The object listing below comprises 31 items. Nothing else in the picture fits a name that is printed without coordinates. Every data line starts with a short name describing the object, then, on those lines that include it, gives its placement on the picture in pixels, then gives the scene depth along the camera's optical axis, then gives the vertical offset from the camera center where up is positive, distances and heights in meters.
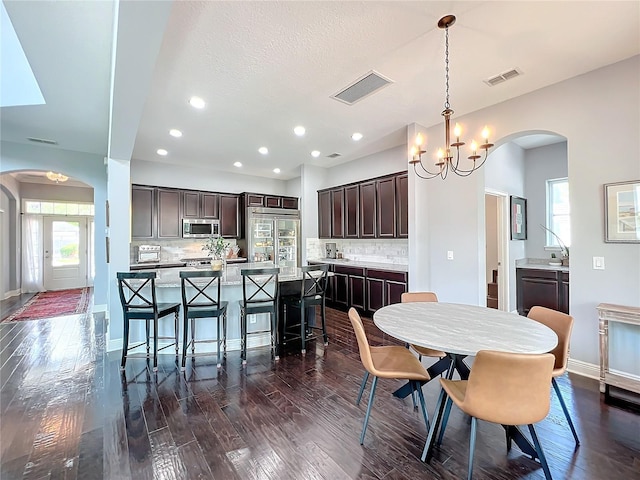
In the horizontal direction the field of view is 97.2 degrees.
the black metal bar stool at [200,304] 3.00 -0.71
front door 7.61 -0.26
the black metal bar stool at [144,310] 2.94 -0.74
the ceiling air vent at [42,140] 4.61 +1.72
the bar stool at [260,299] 3.14 -0.70
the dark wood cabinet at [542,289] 4.22 -0.82
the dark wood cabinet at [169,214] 5.86 +0.60
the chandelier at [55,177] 5.91 +1.43
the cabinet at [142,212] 5.58 +0.62
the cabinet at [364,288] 4.58 -0.86
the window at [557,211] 4.93 +0.46
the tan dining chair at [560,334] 1.90 -0.71
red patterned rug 5.12 -1.29
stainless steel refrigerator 6.44 +0.12
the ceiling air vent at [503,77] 2.79 +1.64
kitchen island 3.46 -0.83
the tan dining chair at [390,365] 1.89 -0.91
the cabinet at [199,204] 6.14 +0.83
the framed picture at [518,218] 4.93 +0.35
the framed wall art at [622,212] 2.56 +0.22
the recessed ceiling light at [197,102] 3.26 +1.65
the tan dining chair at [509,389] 1.38 -0.78
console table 2.37 -0.96
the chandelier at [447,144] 2.15 +0.88
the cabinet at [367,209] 4.79 +0.58
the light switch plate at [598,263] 2.75 -0.26
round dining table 1.63 -0.61
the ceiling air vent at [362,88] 2.89 +1.66
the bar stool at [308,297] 3.47 -0.73
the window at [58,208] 7.34 +0.97
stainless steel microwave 6.12 +0.32
